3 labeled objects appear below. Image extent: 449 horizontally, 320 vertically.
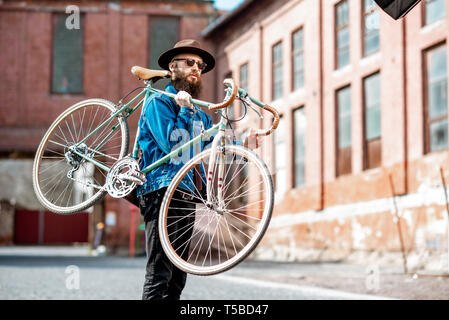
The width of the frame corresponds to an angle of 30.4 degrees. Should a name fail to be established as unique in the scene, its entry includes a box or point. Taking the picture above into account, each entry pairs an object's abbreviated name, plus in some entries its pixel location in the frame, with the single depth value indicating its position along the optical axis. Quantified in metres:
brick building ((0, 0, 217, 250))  31.94
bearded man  4.11
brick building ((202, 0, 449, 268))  19.61
